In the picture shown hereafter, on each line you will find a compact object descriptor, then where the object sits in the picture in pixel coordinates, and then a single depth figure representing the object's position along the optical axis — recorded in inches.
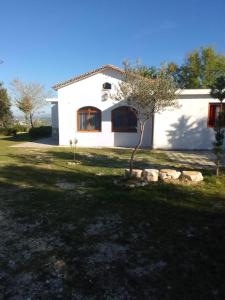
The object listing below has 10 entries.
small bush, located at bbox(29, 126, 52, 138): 965.8
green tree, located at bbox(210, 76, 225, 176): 337.8
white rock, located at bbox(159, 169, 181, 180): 319.0
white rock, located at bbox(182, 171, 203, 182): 310.5
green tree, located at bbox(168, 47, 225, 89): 1562.5
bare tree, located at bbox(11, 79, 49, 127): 1334.9
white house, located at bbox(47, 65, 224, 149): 612.7
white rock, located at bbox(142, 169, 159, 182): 313.0
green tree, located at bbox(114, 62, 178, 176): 313.4
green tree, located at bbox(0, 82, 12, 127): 1208.8
